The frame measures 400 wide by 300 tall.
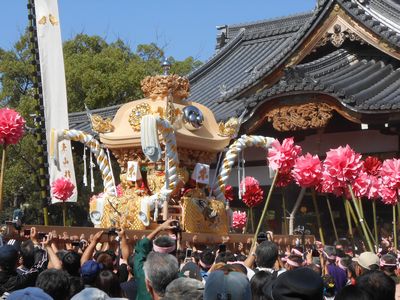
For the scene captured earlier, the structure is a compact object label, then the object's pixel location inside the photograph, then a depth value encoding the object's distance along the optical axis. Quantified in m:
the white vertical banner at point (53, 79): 13.26
